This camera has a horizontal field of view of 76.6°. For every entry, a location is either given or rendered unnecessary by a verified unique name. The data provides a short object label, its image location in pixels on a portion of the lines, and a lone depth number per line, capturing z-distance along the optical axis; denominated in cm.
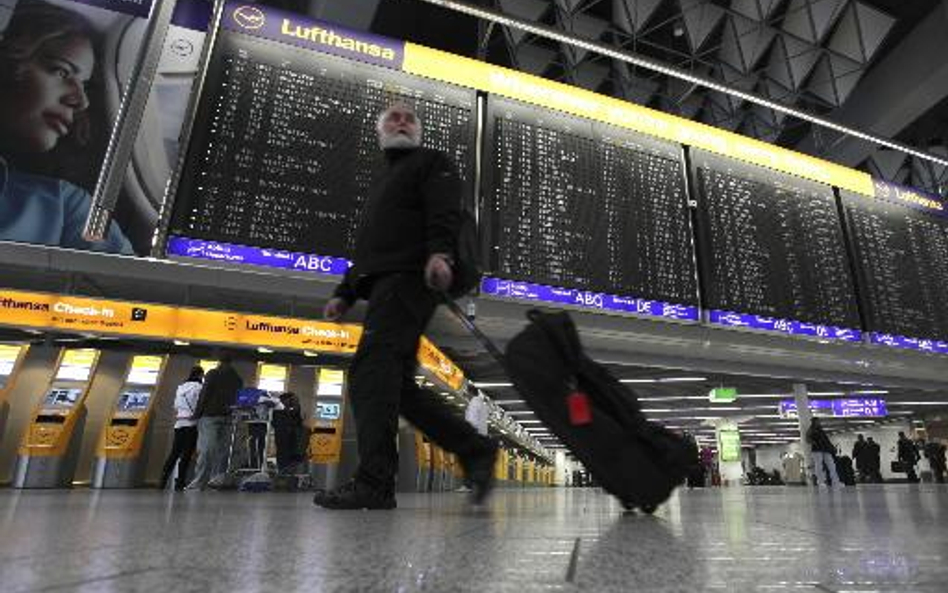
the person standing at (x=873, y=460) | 1678
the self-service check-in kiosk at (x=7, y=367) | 840
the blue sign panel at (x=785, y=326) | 636
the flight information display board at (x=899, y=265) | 731
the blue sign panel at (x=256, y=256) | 465
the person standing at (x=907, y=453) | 1501
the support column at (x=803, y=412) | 1146
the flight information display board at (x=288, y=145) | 486
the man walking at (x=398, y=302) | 202
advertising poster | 478
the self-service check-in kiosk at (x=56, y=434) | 784
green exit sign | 1279
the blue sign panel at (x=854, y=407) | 1475
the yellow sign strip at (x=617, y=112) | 615
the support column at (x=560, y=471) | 4678
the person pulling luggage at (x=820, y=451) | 1084
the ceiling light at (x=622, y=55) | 598
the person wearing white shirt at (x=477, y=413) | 875
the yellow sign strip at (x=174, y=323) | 745
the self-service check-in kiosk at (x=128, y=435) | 823
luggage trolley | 700
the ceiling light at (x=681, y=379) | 1335
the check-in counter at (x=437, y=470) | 1213
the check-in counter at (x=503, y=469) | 2251
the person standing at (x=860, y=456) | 1688
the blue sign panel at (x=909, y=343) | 712
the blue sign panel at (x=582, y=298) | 550
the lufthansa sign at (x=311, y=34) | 557
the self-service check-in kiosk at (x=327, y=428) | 899
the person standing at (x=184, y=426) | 649
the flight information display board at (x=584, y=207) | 578
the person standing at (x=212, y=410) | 605
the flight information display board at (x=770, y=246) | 659
